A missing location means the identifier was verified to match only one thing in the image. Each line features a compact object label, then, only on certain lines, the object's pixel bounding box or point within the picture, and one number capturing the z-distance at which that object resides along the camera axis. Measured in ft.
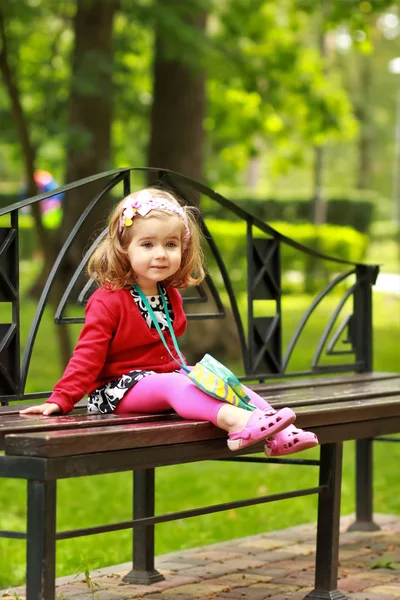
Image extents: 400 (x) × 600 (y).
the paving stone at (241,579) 25.54
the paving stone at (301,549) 28.98
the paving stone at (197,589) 24.52
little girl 20.73
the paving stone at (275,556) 28.04
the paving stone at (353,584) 25.19
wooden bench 17.74
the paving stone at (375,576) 26.12
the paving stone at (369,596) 24.23
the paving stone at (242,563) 27.10
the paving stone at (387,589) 24.73
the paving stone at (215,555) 27.93
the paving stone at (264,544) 29.41
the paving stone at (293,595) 24.23
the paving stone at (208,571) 26.23
